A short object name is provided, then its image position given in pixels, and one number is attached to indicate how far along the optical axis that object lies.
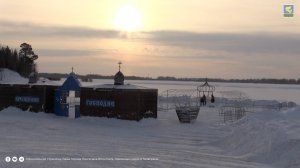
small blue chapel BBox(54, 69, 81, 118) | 30.88
